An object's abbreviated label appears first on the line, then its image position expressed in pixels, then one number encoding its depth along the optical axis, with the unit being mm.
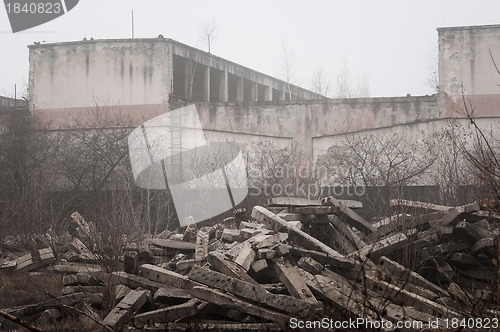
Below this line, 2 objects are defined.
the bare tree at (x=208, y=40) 32594
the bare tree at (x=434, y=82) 33266
